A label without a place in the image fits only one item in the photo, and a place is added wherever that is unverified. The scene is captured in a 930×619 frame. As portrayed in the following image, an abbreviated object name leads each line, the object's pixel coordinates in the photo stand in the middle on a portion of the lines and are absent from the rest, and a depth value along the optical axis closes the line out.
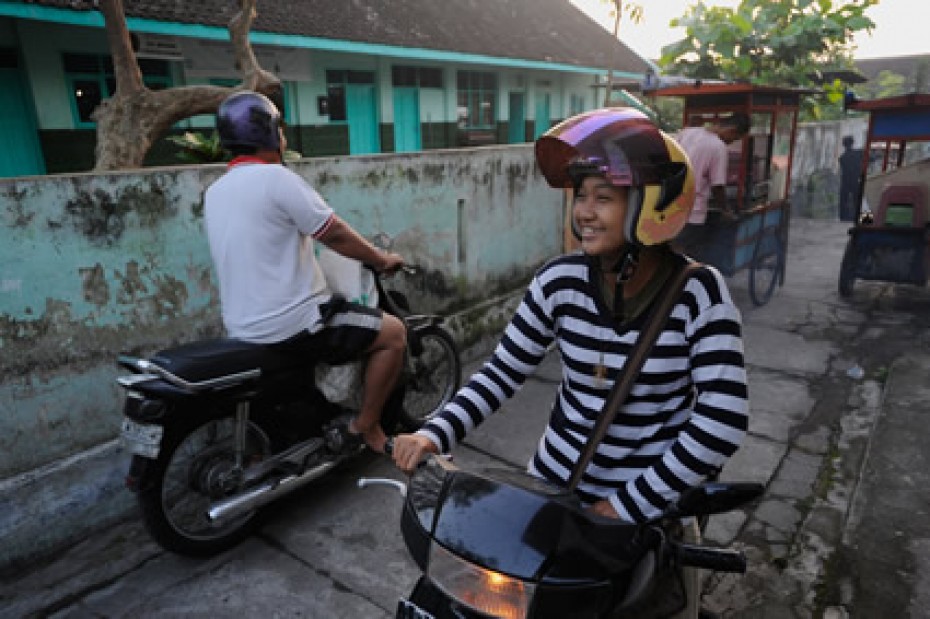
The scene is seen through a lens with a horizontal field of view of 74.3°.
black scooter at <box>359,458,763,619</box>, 1.02
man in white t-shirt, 2.60
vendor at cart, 5.75
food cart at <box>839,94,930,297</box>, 6.07
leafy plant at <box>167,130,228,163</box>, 4.79
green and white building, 8.17
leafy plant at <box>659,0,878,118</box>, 11.06
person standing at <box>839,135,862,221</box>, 11.05
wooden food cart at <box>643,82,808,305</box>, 6.03
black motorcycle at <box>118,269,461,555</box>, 2.45
